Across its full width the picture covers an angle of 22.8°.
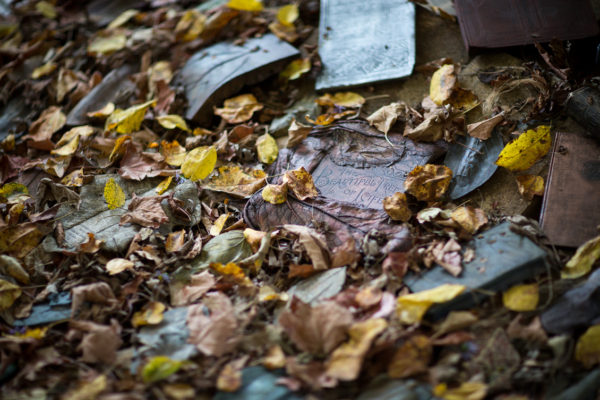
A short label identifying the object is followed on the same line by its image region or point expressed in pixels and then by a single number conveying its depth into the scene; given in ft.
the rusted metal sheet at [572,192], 5.10
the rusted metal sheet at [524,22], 5.50
